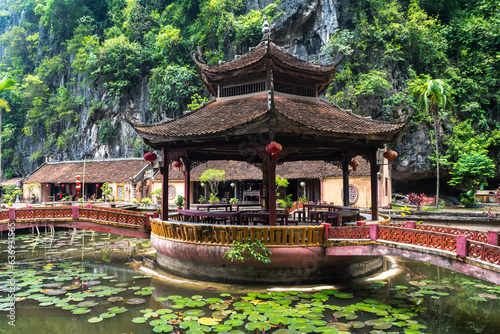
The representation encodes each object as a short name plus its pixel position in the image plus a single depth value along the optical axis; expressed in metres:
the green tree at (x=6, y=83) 25.05
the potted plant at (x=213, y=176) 29.48
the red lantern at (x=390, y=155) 14.41
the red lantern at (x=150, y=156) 14.59
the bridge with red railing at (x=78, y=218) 16.56
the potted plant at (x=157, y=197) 34.53
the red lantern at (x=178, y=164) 17.81
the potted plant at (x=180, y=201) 20.72
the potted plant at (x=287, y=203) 21.45
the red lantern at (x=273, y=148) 11.39
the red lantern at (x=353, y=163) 17.64
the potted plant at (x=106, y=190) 35.77
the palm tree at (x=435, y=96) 30.09
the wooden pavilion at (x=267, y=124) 11.95
